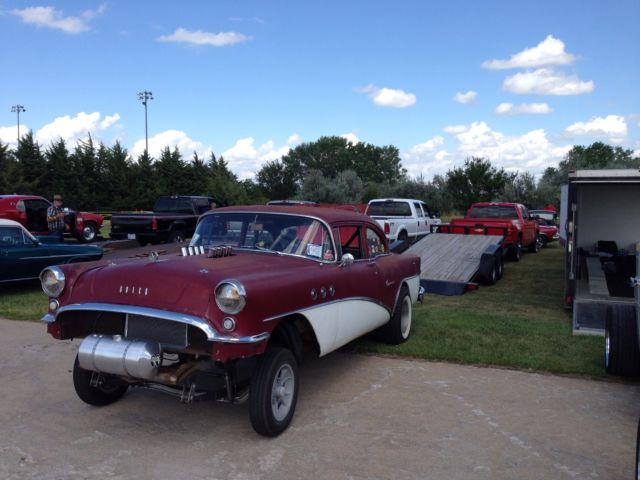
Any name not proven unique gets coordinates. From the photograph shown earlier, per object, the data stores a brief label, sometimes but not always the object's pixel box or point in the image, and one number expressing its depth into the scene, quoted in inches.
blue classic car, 395.9
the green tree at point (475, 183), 1852.9
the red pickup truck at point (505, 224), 603.8
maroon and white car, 158.9
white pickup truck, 709.9
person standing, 543.1
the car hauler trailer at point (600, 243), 329.4
